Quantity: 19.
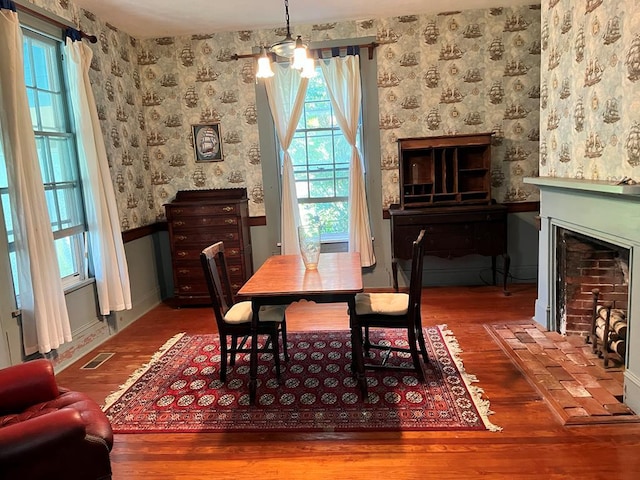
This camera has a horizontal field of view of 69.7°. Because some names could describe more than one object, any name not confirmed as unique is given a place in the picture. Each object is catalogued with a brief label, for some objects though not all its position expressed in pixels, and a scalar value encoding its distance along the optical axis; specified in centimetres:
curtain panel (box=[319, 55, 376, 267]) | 475
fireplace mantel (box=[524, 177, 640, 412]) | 242
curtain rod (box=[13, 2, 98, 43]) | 317
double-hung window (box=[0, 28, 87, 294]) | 343
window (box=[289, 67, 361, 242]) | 495
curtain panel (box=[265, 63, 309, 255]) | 481
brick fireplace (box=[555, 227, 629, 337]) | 334
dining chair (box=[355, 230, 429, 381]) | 283
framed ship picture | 501
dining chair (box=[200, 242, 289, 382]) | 279
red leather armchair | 153
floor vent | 340
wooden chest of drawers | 467
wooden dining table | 253
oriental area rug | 249
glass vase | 299
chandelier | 274
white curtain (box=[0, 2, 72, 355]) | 291
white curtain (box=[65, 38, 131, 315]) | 364
